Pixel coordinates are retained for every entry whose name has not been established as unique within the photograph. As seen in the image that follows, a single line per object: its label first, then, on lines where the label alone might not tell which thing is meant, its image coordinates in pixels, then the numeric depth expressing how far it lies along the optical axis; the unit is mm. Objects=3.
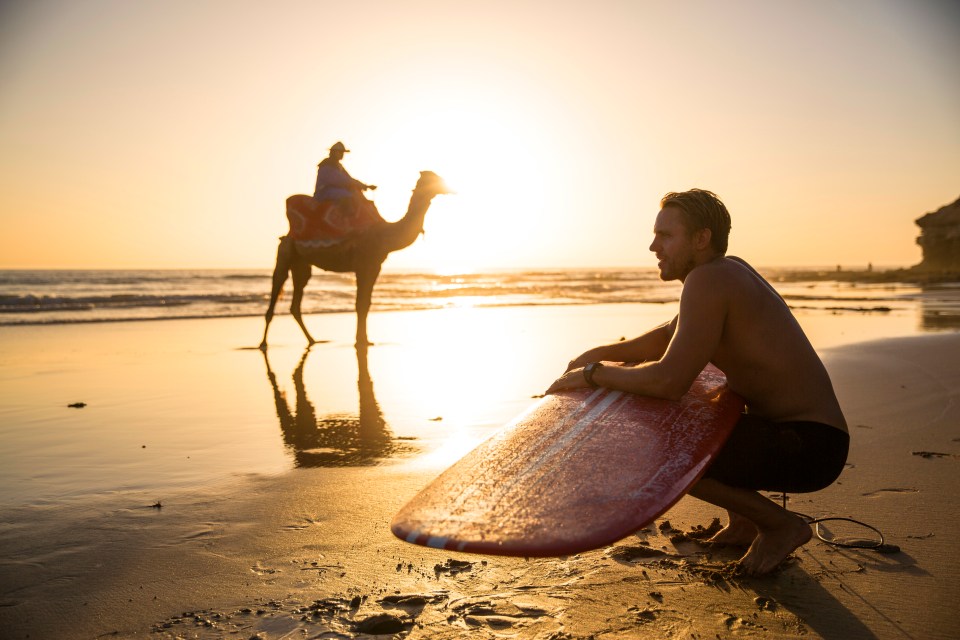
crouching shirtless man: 2424
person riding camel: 10070
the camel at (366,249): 10227
